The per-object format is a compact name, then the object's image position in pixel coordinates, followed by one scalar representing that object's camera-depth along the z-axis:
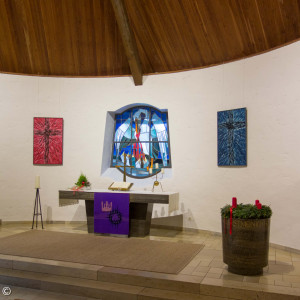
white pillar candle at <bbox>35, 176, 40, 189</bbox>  7.34
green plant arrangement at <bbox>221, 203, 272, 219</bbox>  4.31
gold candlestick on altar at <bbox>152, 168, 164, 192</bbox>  7.31
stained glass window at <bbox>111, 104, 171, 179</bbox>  8.17
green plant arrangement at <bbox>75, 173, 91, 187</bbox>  7.62
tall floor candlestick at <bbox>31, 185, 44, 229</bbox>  7.55
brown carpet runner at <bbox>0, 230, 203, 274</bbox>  4.82
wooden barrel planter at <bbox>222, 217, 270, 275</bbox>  4.29
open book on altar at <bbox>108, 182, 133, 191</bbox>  7.01
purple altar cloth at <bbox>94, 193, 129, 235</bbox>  6.73
